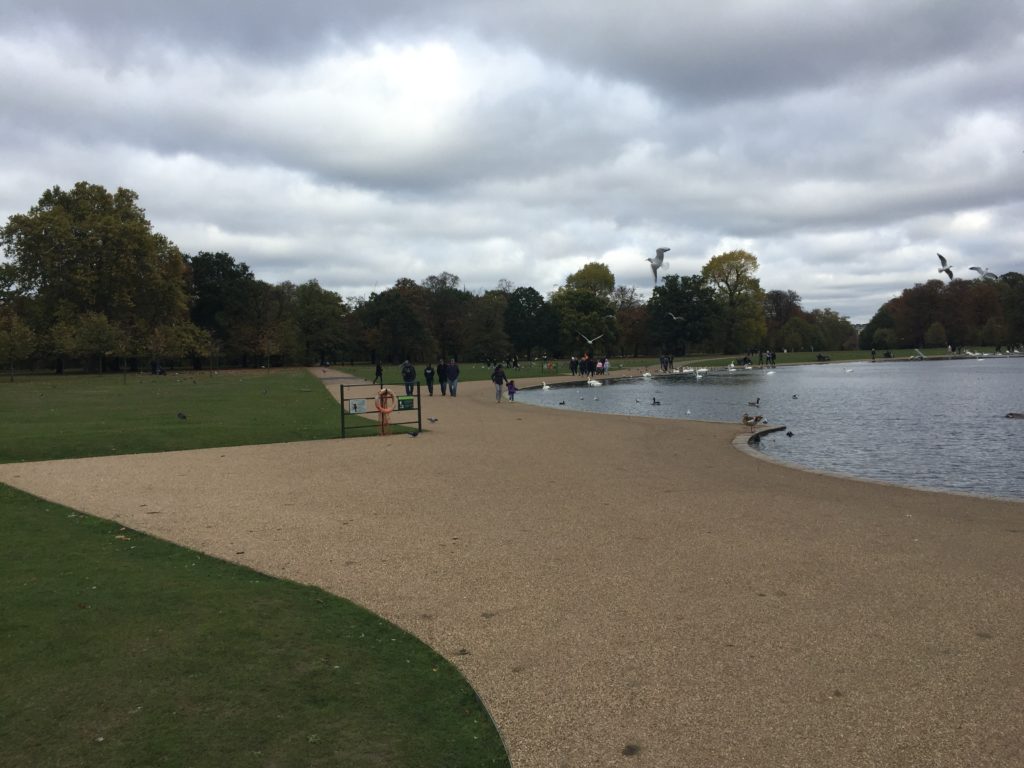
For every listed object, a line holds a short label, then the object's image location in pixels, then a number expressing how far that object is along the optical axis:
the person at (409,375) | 30.69
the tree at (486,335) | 102.06
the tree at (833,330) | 141.45
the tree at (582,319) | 103.81
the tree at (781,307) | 141.62
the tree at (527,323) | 110.62
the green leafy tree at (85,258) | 62.75
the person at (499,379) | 32.97
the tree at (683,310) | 105.81
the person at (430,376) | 37.24
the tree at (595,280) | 119.12
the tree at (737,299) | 109.25
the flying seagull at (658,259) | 89.79
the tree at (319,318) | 99.94
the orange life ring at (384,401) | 19.96
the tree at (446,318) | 110.25
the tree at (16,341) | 51.19
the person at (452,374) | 35.91
